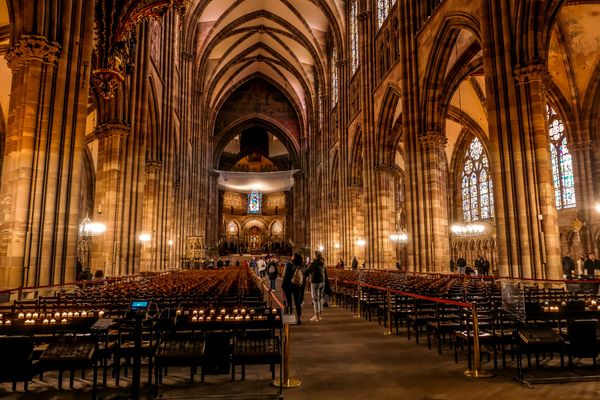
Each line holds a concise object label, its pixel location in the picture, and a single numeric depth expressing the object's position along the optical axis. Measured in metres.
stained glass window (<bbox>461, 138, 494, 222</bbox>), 29.06
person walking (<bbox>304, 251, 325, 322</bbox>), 9.84
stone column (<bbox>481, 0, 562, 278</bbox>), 11.38
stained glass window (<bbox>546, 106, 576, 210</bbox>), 21.64
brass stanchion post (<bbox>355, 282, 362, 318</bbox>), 10.50
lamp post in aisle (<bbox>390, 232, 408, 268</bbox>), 37.55
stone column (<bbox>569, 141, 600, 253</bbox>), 19.98
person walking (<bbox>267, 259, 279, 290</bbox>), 15.21
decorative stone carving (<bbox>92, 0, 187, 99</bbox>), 11.66
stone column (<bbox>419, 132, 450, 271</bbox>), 17.81
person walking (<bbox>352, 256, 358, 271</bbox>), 23.74
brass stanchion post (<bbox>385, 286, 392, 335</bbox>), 8.14
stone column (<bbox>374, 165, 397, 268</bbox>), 24.45
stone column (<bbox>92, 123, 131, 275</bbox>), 15.46
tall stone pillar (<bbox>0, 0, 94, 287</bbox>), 9.32
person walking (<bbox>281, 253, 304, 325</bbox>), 9.34
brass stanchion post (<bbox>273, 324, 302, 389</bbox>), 4.80
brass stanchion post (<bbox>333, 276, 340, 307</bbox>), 14.29
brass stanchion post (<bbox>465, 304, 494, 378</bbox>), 5.10
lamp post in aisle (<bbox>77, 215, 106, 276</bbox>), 28.95
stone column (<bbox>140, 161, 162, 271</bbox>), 21.42
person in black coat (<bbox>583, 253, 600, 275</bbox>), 14.77
